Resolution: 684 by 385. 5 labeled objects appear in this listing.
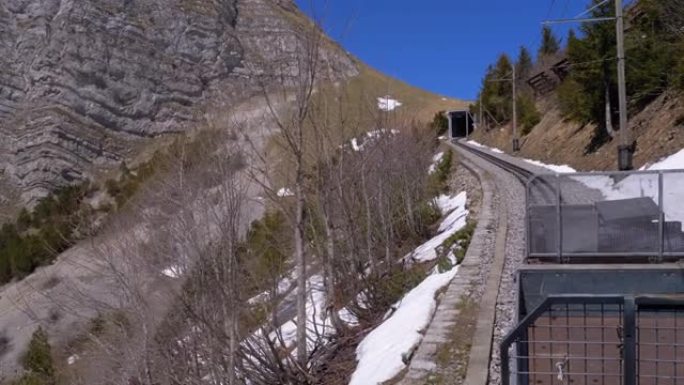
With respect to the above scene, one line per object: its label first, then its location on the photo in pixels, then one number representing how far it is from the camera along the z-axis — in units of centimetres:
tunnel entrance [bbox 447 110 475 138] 8825
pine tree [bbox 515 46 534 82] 8050
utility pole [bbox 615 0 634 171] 1994
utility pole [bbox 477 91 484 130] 7556
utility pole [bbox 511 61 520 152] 4900
